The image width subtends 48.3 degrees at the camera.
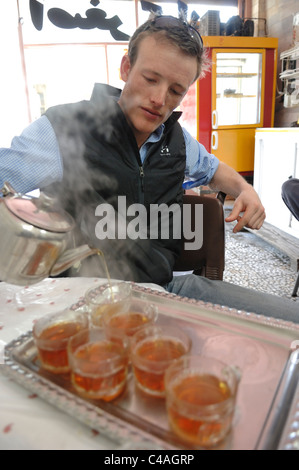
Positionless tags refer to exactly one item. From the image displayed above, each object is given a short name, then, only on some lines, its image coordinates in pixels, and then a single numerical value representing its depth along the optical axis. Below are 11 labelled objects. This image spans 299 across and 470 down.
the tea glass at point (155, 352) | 0.54
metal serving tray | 0.49
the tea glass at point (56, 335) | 0.61
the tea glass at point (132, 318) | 0.67
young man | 1.23
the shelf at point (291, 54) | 4.06
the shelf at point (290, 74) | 4.15
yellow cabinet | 4.70
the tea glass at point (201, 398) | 0.45
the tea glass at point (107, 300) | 0.75
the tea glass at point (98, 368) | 0.54
